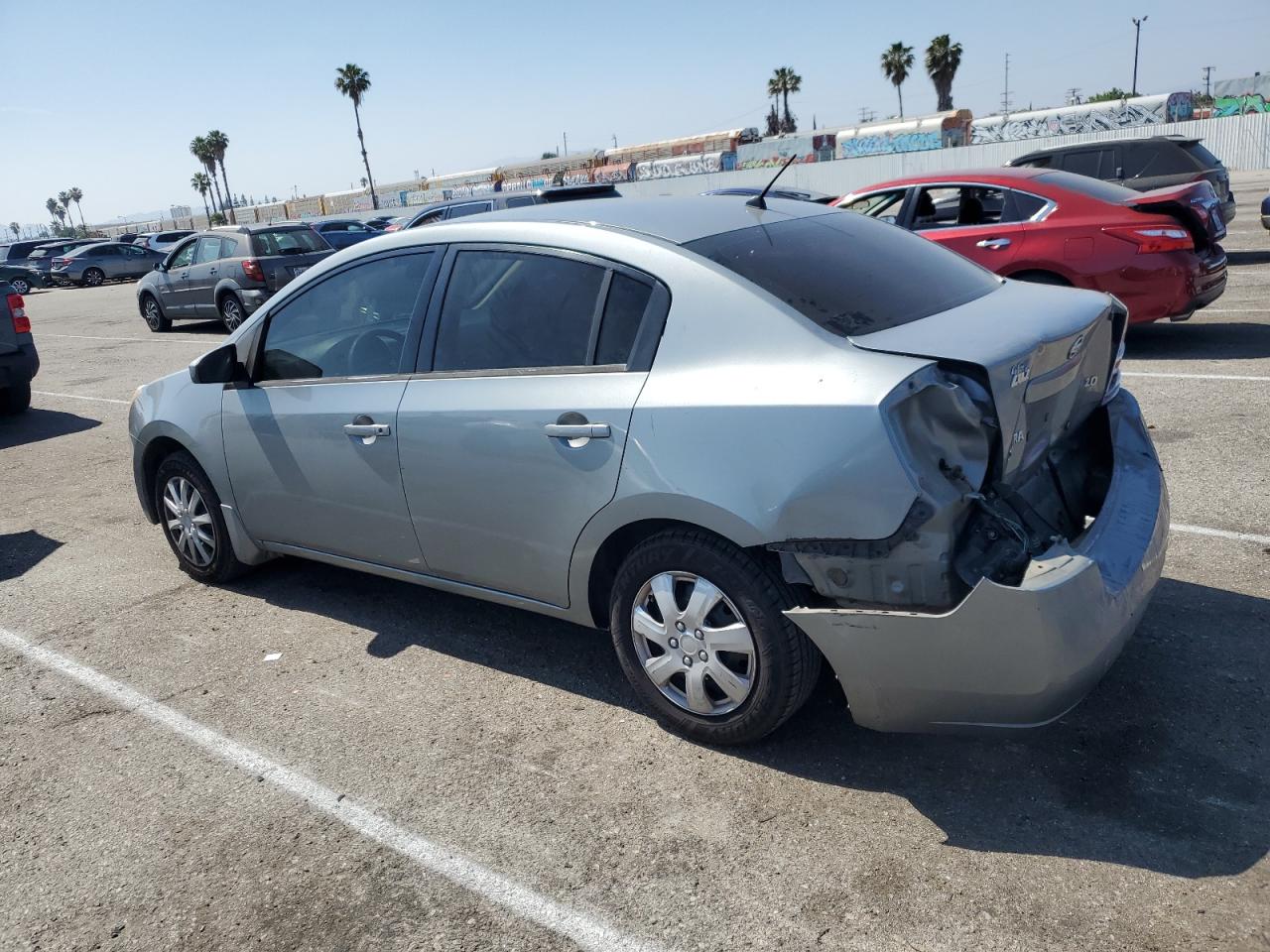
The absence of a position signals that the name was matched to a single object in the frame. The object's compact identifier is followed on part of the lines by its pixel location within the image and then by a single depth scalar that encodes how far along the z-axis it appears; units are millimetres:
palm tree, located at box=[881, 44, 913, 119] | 71625
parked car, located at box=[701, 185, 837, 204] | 15195
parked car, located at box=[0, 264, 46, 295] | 34750
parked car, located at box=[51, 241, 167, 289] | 36781
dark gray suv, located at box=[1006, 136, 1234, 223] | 13320
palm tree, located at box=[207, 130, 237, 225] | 92375
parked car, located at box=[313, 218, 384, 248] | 24073
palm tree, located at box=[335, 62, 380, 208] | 78125
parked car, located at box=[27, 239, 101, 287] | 38312
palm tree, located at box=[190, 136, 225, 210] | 92781
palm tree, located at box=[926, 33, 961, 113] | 65250
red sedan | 7965
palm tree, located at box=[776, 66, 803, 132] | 84125
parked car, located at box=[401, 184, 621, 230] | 17469
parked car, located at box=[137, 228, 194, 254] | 39497
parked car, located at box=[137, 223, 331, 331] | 15648
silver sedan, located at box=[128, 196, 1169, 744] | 2736
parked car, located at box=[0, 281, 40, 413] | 10117
